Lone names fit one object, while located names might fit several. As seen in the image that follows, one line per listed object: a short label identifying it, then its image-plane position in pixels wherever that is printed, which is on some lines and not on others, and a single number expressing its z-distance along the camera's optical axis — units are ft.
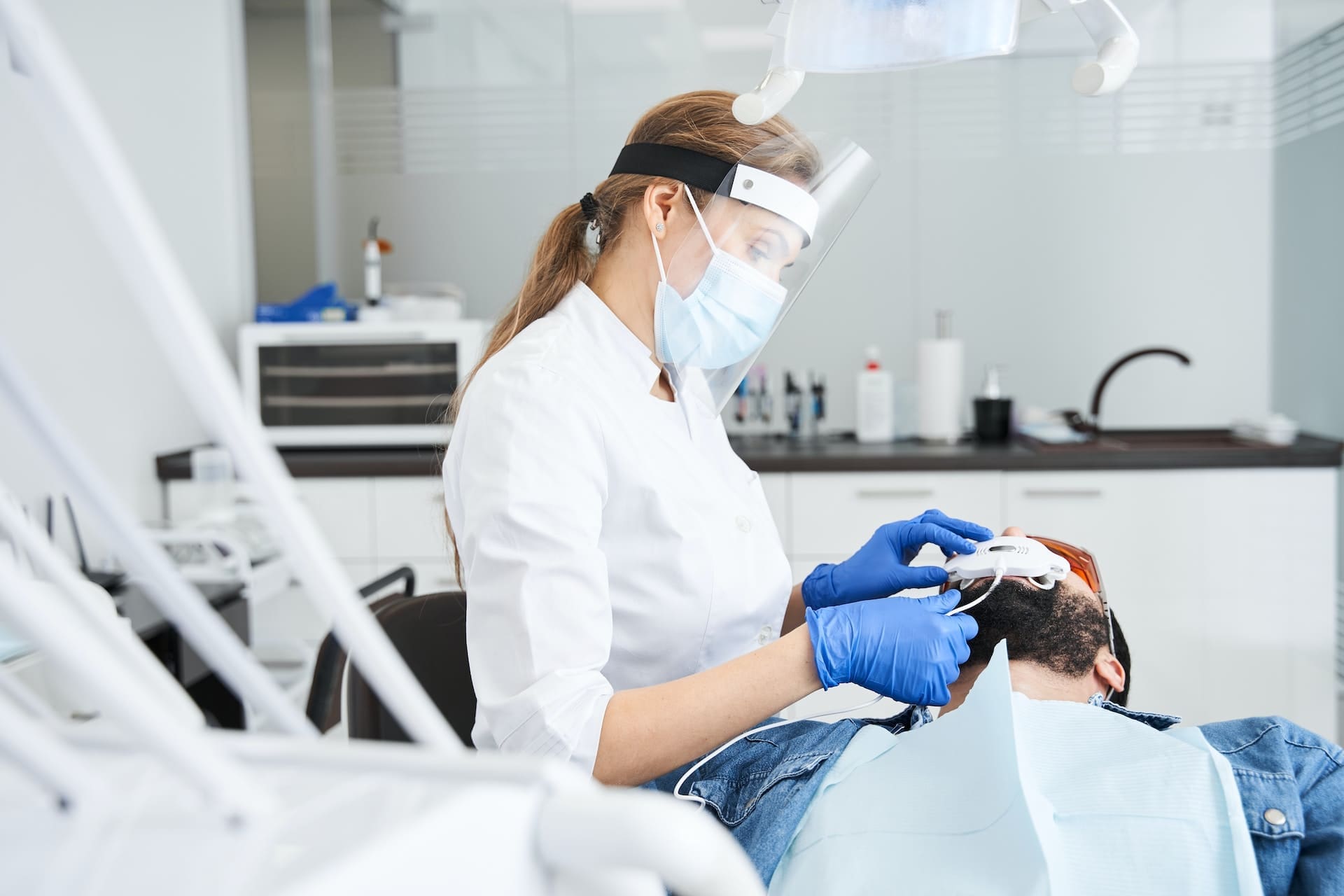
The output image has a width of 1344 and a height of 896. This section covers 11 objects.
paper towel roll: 9.37
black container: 9.39
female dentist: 3.32
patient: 2.84
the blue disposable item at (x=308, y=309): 9.54
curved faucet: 9.49
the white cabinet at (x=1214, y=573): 8.23
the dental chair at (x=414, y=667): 4.38
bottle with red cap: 9.47
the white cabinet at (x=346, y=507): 8.91
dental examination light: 3.22
